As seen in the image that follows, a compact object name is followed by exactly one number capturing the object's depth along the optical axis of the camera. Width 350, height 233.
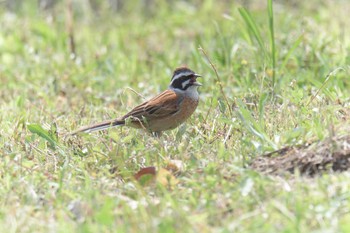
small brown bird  14.47
